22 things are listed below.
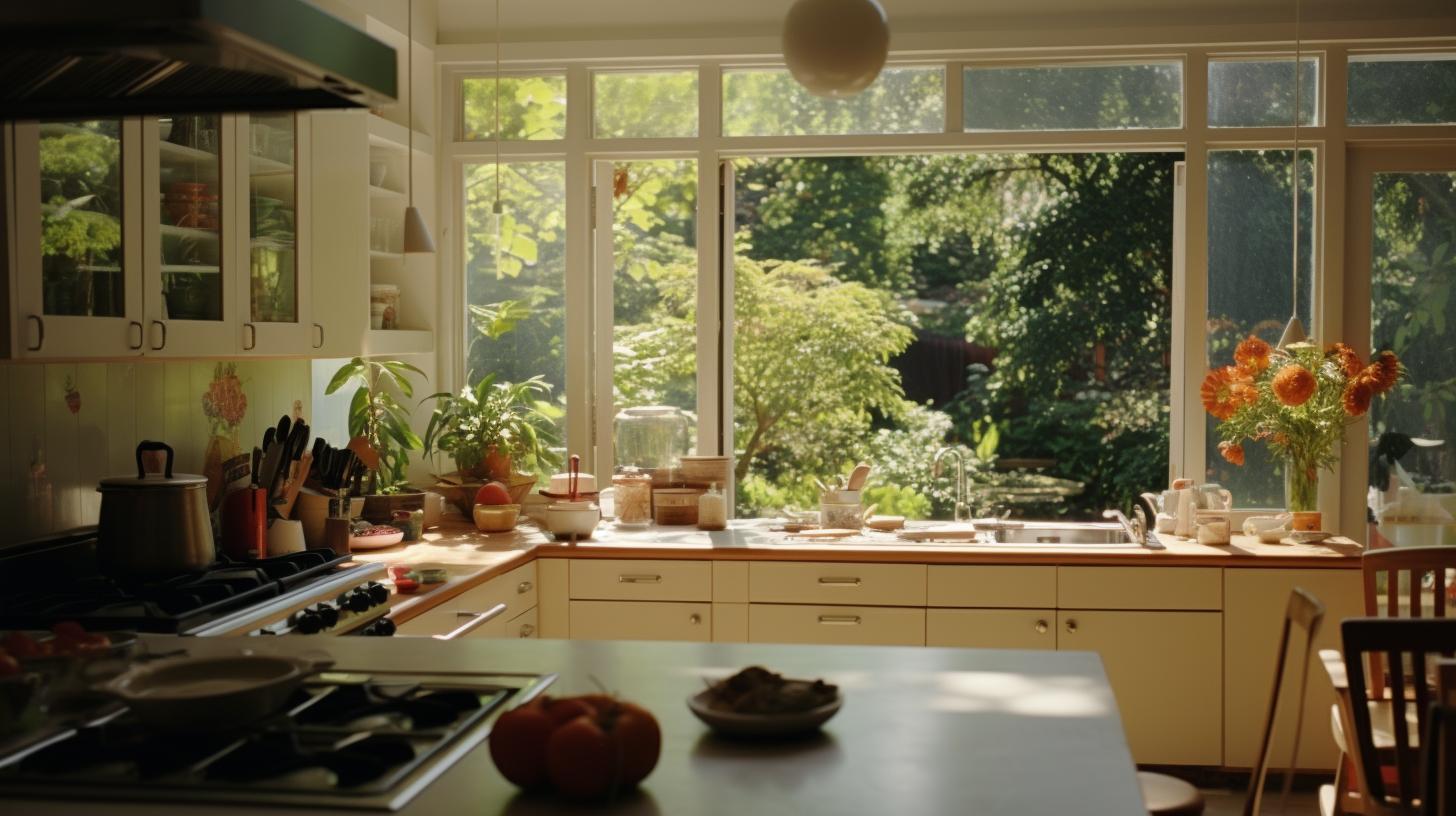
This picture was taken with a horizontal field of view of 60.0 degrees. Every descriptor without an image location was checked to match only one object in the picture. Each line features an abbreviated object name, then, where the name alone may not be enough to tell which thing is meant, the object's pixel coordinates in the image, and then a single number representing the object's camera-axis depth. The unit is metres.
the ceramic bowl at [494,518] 4.21
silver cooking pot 2.73
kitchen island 1.29
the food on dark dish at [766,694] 1.51
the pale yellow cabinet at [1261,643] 3.83
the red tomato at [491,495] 4.25
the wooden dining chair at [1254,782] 1.70
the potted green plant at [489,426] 4.47
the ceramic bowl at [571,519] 4.12
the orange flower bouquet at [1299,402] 4.05
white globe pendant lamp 2.09
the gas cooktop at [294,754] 1.31
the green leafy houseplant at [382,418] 4.25
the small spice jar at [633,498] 4.50
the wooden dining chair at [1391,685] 2.03
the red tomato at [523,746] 1.29
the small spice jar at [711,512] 4.38
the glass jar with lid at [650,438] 4.71
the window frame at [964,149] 4.32
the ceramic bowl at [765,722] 1.48
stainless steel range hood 1.33
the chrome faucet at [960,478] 4.57
